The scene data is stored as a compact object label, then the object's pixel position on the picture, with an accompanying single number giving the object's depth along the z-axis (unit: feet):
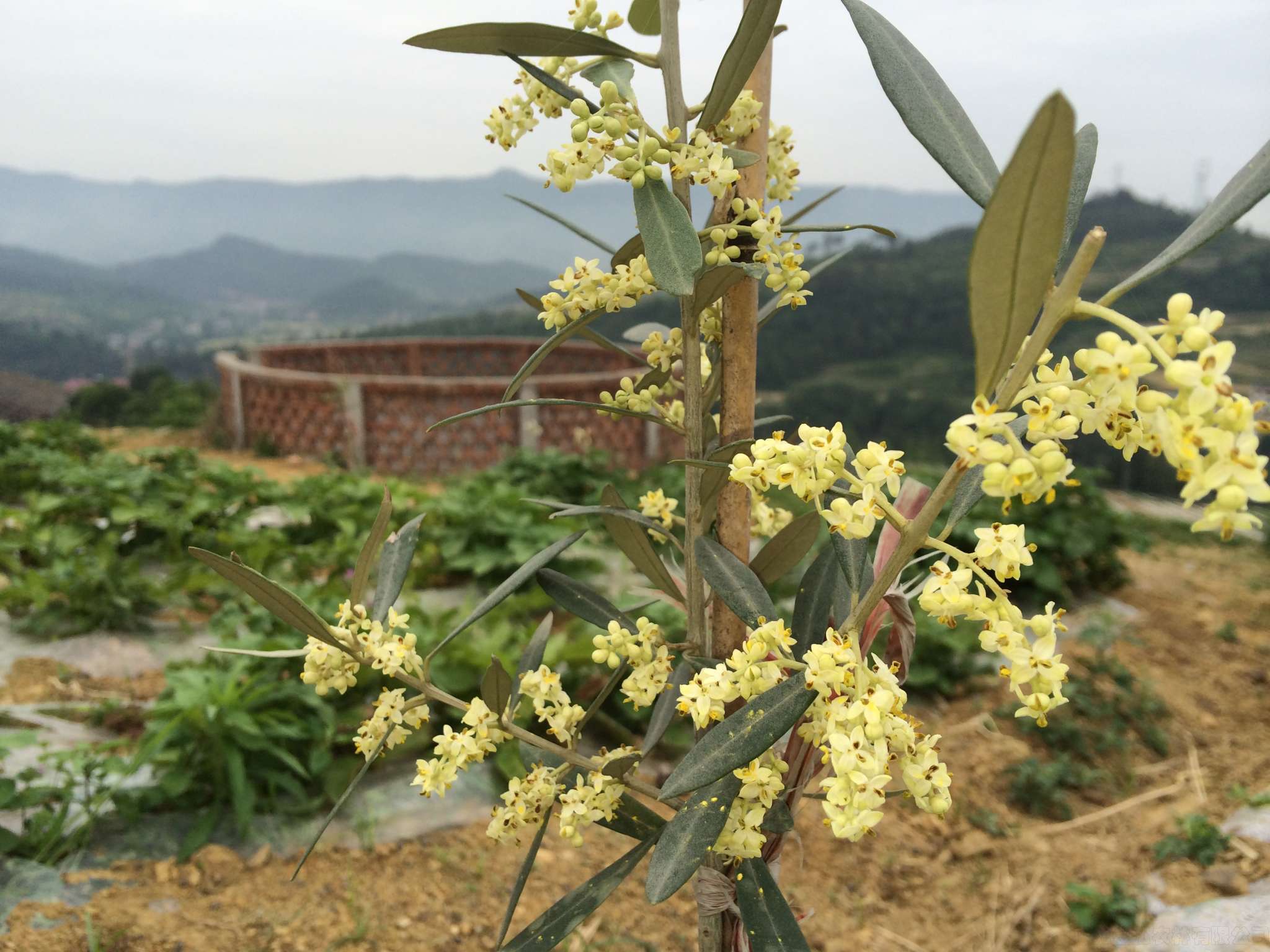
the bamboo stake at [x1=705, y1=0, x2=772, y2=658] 1.06
